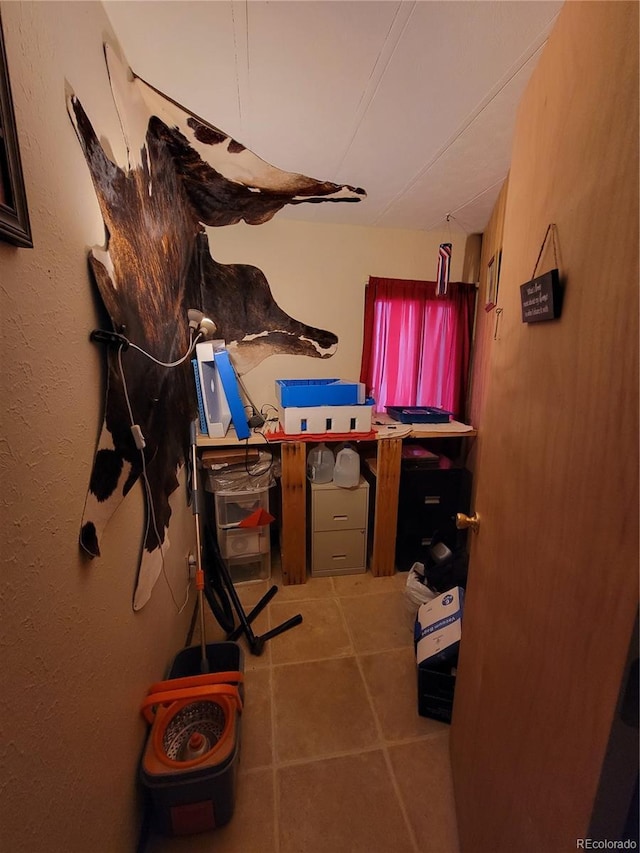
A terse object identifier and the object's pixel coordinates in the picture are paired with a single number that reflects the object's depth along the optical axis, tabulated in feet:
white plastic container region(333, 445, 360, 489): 6.88
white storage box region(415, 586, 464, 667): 4.33
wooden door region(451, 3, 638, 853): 1.44
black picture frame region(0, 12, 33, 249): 1.58
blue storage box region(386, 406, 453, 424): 7.57
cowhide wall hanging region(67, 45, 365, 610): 2.78
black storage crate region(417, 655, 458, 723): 4.26
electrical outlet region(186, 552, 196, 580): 5.74
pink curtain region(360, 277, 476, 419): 7.93
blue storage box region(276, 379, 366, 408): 6.38
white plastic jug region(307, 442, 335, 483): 7.04
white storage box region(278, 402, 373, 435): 6.38
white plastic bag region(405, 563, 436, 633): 5.90
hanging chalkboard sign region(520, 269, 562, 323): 1.89
